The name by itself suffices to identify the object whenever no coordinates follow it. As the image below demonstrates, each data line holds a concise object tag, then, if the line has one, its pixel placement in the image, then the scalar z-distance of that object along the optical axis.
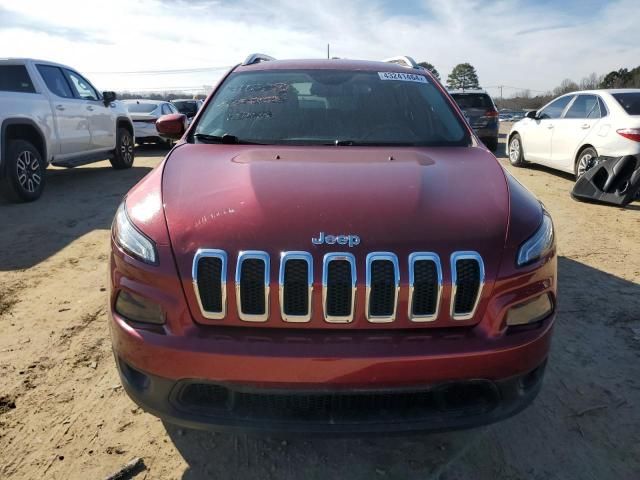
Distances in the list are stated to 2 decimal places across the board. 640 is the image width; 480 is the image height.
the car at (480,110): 12.09
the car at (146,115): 13.45
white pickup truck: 6.59
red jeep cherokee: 1.76
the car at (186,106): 18.58
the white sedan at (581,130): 7.00
